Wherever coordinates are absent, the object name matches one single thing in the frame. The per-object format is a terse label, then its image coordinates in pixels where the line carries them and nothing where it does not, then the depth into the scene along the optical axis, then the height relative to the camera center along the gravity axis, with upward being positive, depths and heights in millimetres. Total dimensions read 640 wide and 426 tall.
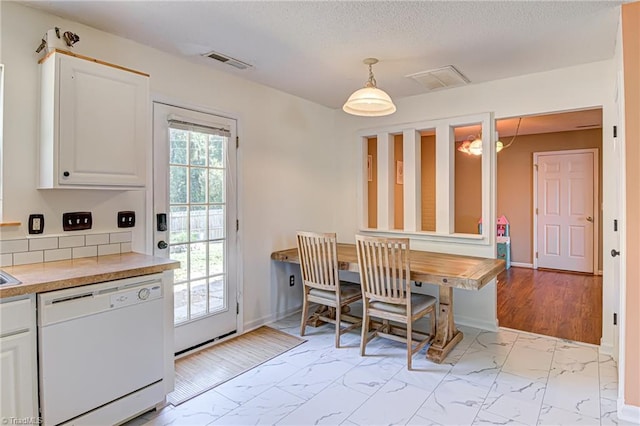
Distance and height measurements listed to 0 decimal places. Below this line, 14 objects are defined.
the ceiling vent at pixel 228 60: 2842 +1228
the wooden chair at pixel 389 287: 2693 -577
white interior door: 5922 +44
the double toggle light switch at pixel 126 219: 2543 -43
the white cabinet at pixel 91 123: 2049 +533
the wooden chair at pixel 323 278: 3078 -571
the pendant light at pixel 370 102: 2557 +800
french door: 2820 -20
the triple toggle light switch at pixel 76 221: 2281 -50
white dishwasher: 1718 -712
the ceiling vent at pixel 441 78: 3180 +1232
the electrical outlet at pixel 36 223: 2150 -59
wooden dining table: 2609 -459
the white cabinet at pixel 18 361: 1571 -653
